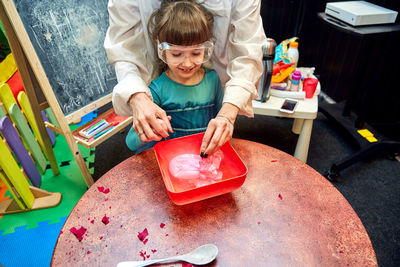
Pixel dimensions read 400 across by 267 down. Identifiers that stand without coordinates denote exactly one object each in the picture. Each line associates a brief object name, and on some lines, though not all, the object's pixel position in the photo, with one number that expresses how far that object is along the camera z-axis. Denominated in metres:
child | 1.19
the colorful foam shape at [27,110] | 2.14
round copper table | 0.80
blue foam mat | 1.67
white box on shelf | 1.92
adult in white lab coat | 1.14
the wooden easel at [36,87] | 1.38
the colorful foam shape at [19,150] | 1.85
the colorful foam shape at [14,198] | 1.79
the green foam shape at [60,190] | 1.94
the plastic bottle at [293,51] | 2.34
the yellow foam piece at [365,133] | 2.43
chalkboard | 1.59
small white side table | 1.95
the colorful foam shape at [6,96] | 1.90
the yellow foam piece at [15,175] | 1.74
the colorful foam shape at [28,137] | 1.98
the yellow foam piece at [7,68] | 2.66
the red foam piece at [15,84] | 2.54
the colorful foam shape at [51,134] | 2.61
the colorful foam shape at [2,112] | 1.89
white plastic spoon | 0.76
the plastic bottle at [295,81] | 2.11
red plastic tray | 0.87
